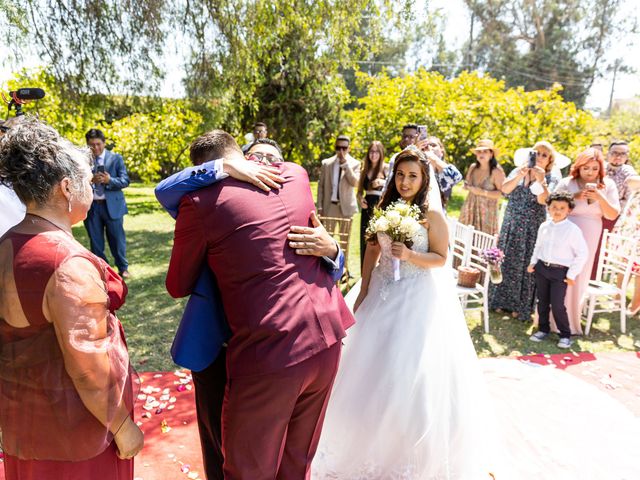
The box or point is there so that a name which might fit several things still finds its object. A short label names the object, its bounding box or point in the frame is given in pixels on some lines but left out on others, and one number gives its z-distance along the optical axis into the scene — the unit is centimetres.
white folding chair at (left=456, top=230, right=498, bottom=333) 541
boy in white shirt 519
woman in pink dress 563
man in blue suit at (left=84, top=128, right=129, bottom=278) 676
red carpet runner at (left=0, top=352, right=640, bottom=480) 326
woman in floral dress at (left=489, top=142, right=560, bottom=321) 582
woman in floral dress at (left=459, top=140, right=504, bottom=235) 677
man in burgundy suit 195
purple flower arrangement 527
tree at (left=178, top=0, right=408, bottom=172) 703
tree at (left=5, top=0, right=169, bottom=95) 639
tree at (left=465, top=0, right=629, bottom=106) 3400
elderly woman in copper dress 167
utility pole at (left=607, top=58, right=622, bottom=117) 3559
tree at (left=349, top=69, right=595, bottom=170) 1462
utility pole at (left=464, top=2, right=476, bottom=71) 3606
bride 291
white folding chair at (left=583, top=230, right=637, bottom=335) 571
